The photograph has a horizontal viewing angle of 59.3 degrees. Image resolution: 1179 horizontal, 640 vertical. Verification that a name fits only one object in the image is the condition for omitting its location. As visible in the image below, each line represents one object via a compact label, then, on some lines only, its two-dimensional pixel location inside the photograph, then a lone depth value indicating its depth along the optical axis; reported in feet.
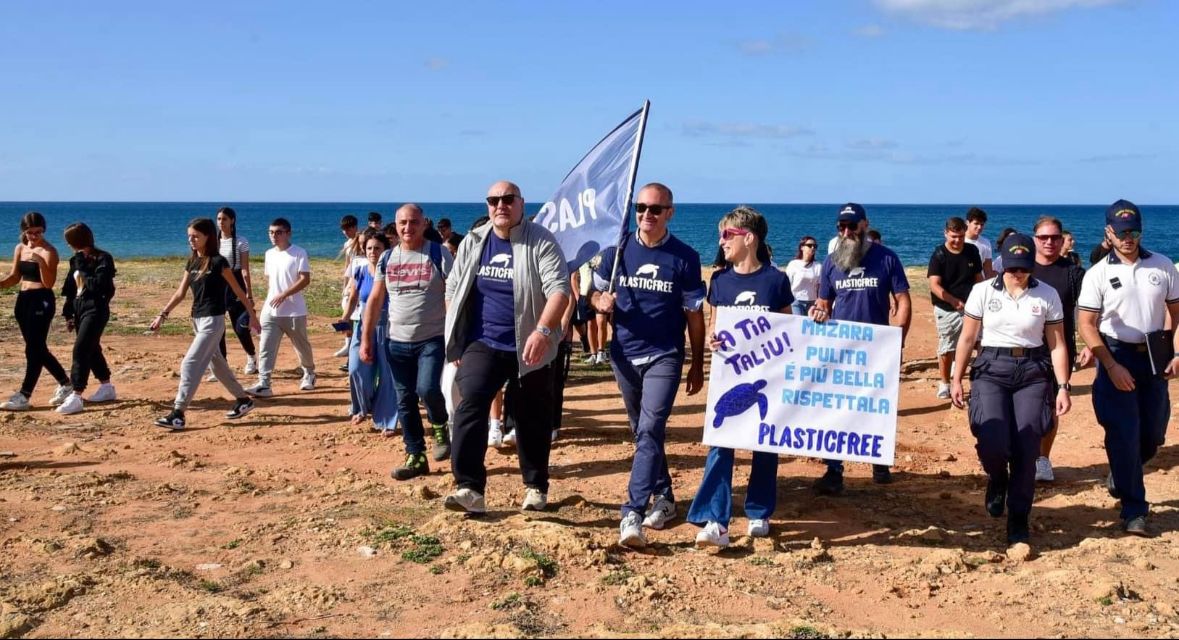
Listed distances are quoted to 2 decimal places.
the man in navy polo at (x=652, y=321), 20.26
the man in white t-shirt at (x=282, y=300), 36.91
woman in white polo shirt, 20.12
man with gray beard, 25.22
